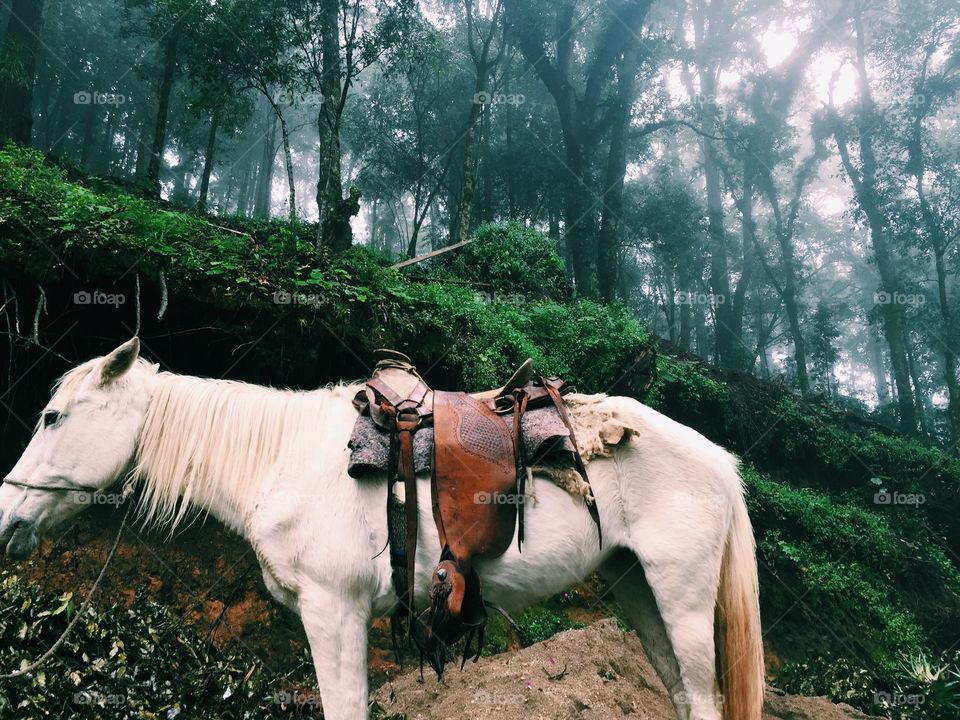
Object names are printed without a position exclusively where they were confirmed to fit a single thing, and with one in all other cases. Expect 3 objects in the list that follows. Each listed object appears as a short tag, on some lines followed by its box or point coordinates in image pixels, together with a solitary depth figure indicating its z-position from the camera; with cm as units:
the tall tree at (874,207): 1811
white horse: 236
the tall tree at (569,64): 1580
